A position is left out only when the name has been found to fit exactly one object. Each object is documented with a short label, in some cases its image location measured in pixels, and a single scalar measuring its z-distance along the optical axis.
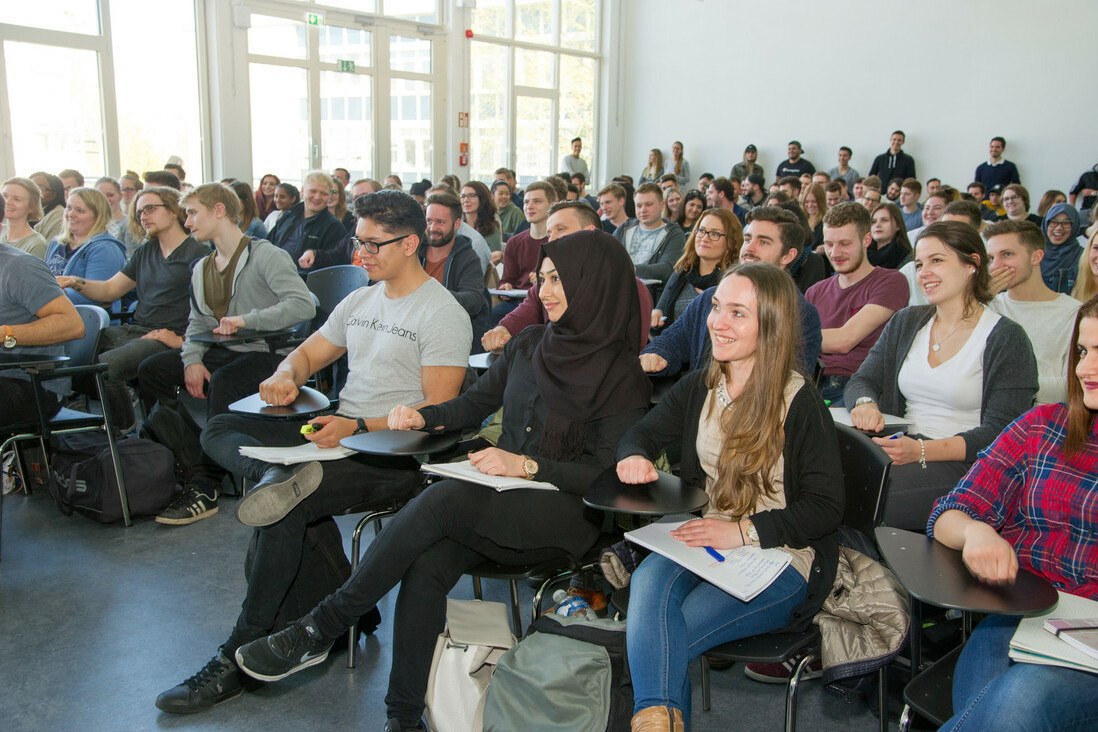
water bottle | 1.93
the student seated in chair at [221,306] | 3.41
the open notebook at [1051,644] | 1.28
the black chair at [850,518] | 1.65
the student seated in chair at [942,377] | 2.17
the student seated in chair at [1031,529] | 1.32
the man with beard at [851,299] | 3.14
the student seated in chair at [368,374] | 2.20
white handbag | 1.81
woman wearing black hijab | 1.90
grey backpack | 1.68
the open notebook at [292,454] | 2.11
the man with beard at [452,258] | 4.01
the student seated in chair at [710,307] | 2.68
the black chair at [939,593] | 1.33
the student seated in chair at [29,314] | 3.12
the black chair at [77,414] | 2.96
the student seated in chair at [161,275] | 3.89
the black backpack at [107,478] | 3.24
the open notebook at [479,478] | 1.85
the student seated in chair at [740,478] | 1.64
